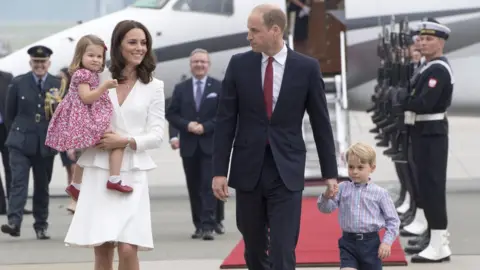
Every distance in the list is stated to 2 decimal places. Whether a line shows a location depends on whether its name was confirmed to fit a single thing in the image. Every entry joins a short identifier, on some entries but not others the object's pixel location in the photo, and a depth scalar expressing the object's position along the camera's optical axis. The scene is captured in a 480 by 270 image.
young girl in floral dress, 13.80
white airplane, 30.48
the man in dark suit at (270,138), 13.70
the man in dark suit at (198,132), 22.75
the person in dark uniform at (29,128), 22.37
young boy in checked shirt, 14.11
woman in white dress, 13.84
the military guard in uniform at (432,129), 18.98
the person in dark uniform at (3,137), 26.20
